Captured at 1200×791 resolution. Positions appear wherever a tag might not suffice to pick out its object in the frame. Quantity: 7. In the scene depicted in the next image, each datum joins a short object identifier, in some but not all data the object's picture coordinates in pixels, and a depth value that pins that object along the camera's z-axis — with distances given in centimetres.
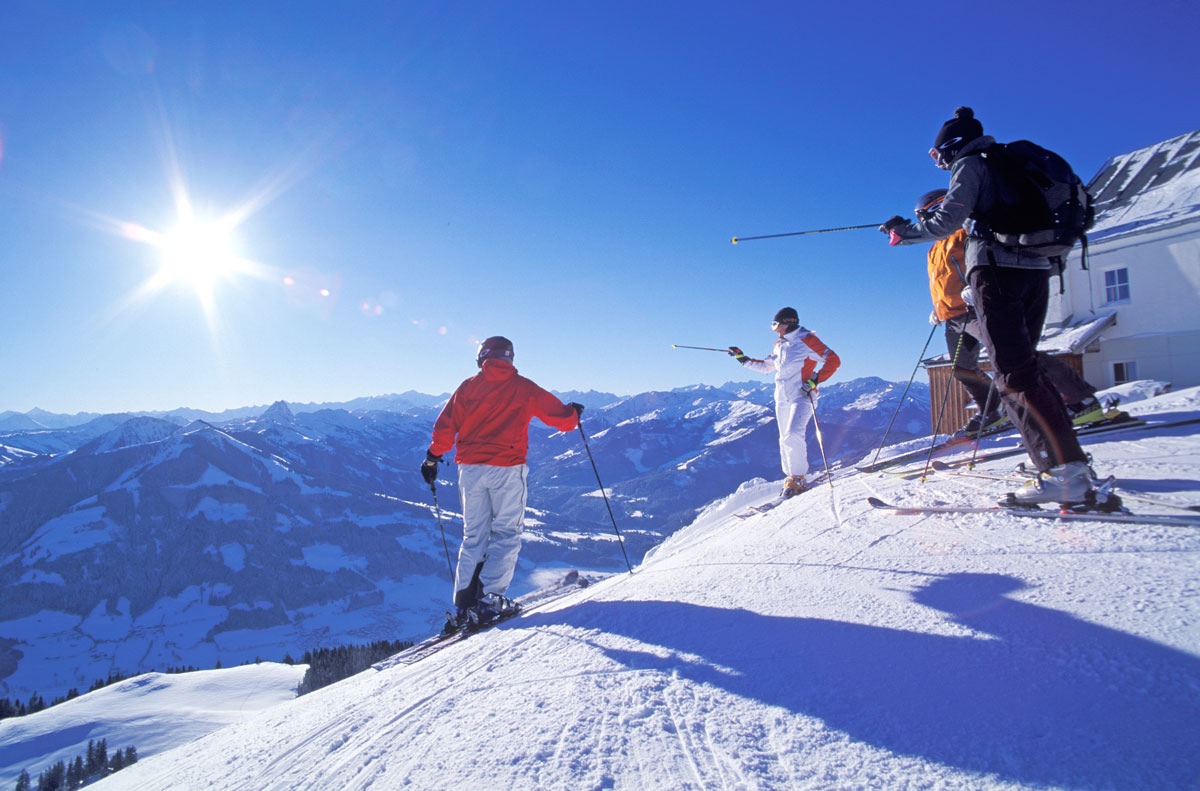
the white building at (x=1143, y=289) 1812
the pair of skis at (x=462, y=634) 438
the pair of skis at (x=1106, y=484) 328
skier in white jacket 751
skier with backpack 339
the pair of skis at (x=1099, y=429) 589
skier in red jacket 510
